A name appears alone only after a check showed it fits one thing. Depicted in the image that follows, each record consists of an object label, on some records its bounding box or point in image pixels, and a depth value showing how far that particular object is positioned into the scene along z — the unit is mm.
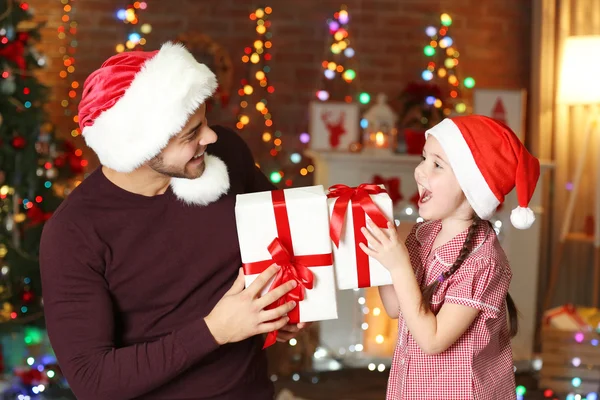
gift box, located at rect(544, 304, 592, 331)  3922
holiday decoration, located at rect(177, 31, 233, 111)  4824
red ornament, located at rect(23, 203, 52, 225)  3889
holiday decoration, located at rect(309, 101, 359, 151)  4562
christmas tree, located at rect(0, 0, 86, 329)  3822
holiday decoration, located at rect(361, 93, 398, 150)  4496
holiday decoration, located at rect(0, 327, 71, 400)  3727
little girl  1691
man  1708
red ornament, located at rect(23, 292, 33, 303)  3896
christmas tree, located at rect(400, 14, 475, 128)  4781
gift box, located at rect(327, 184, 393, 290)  1715
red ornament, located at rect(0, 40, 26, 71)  3783
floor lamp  4422
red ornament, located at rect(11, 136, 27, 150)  3861
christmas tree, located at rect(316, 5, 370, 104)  4844
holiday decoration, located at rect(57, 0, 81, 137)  4934
